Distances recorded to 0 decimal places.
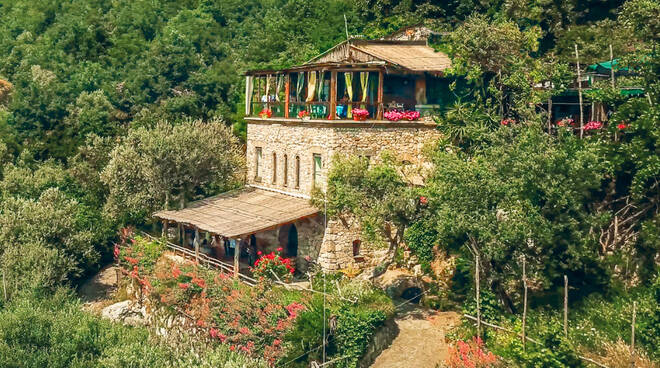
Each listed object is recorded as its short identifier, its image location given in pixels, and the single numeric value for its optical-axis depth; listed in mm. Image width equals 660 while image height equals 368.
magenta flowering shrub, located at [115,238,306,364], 22984
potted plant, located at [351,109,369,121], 28219
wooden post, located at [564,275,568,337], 19062
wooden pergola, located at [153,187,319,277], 26969
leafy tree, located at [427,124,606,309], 21500
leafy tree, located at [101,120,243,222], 32094
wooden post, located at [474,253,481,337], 21234
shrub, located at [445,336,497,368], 19703
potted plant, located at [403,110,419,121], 29000
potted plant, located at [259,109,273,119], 32656
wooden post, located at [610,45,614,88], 25038
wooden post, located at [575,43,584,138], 25453
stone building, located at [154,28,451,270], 27875
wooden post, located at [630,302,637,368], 17172
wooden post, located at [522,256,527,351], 19175
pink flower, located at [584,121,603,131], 25934
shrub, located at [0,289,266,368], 22797
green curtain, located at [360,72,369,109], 28641
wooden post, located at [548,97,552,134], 25906
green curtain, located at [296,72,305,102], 31234
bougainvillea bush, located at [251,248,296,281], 25406
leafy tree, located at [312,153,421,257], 24359
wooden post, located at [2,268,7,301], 29528
